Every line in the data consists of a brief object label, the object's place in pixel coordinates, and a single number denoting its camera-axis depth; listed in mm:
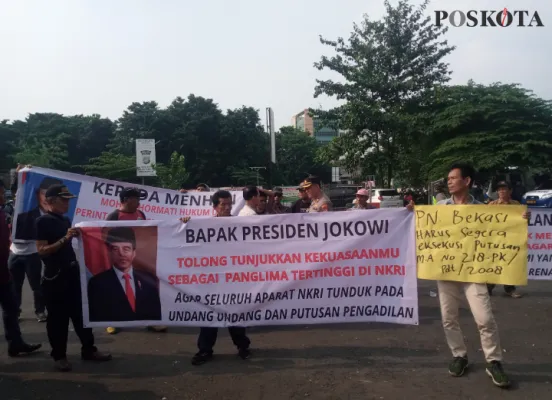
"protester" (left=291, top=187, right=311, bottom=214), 7934
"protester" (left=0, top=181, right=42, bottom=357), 5137
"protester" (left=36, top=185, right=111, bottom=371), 4648
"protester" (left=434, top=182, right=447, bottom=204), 8531
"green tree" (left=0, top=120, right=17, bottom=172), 46125
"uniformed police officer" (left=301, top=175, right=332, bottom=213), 6062
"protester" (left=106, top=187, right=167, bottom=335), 5879
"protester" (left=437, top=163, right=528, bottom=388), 4195
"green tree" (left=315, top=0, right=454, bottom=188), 23250
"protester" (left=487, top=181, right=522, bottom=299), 7398
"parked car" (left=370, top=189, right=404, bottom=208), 25714
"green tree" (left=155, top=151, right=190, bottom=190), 35094
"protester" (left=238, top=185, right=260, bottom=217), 5704
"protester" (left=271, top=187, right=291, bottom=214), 8572
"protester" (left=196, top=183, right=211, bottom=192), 9414
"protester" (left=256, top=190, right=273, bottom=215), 7308
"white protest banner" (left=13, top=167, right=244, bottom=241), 6465
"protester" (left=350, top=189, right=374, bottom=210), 6992
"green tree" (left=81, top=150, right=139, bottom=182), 40156
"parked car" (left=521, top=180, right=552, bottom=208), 21484
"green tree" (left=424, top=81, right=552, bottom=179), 22797
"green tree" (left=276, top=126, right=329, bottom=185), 60562
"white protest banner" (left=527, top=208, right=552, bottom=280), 7035
